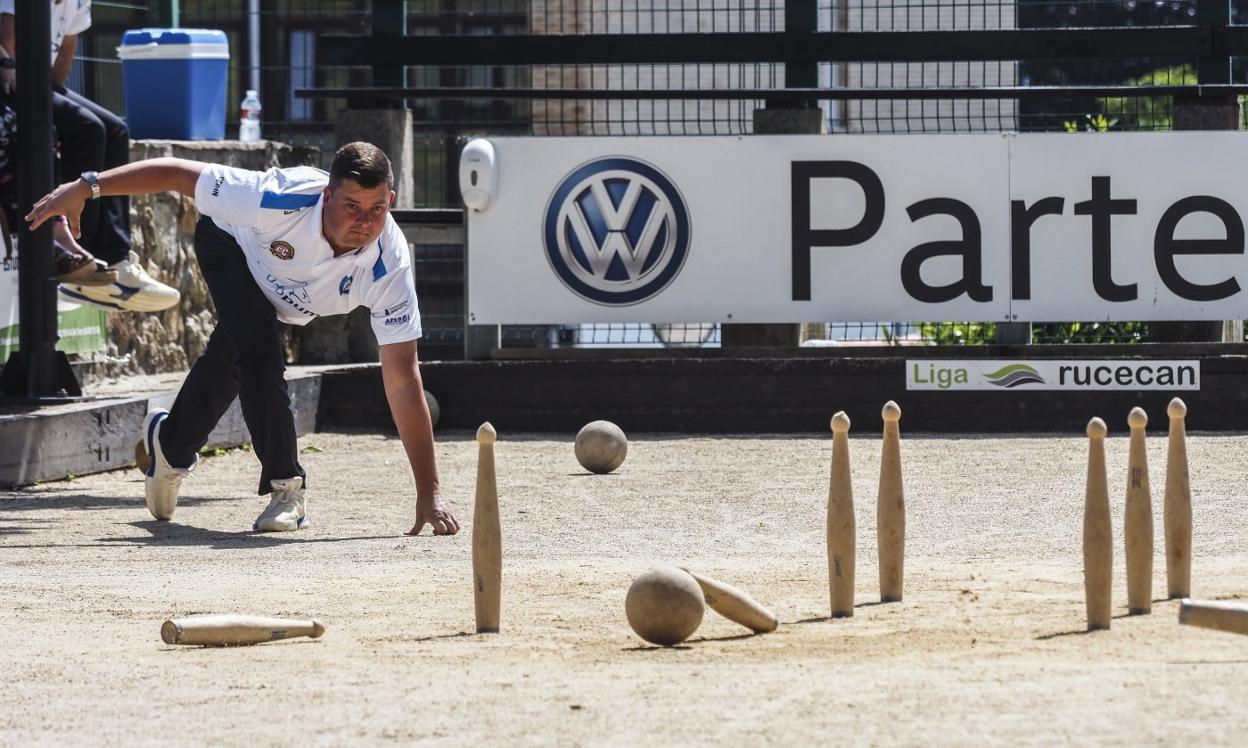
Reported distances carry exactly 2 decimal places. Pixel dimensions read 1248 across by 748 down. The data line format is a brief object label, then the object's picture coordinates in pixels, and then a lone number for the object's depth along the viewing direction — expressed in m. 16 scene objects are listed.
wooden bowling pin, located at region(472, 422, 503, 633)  11.31
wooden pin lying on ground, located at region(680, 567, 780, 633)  11.37
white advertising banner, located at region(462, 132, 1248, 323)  25.78
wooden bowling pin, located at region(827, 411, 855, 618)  11.95
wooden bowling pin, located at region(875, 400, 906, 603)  12.25
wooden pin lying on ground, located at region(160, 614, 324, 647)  11.38
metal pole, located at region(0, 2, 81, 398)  20.75
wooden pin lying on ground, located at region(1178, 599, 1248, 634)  9.78
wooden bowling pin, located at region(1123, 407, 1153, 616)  11.62
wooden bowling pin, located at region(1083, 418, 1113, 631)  11.15
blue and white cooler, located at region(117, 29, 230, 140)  26.61
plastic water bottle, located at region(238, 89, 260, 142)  29.62
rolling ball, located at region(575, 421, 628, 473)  21.27
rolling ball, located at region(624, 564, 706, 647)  11.04
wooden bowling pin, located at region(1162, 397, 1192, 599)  12.15
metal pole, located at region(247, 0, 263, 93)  41.19
